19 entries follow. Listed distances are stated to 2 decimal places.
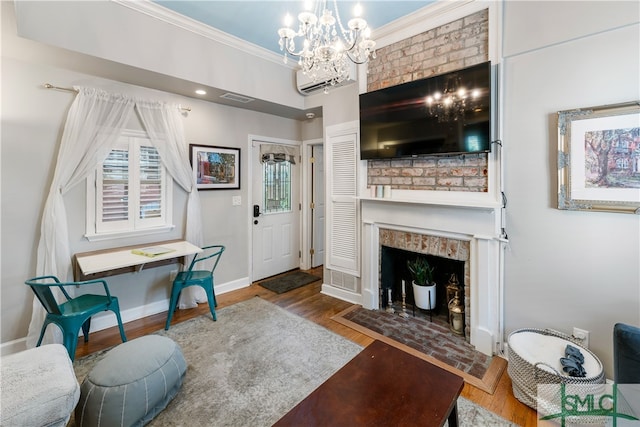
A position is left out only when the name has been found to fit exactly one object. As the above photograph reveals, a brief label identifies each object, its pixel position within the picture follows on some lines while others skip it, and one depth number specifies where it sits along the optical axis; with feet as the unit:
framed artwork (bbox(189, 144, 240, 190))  11.49
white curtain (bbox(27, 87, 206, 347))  8.17
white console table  7.95
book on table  8.96
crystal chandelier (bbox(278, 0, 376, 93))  5.67
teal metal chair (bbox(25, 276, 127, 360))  6.84
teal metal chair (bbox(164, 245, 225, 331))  9.41
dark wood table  4.09
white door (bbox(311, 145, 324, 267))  15.40
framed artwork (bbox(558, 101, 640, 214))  5.89
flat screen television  7.57
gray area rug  5.95
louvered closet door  11.28
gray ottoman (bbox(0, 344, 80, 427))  4.26
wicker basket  5.59
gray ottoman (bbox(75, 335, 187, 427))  5.24
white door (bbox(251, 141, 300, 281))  13.83
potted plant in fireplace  9.82
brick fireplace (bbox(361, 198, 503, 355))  7.84
